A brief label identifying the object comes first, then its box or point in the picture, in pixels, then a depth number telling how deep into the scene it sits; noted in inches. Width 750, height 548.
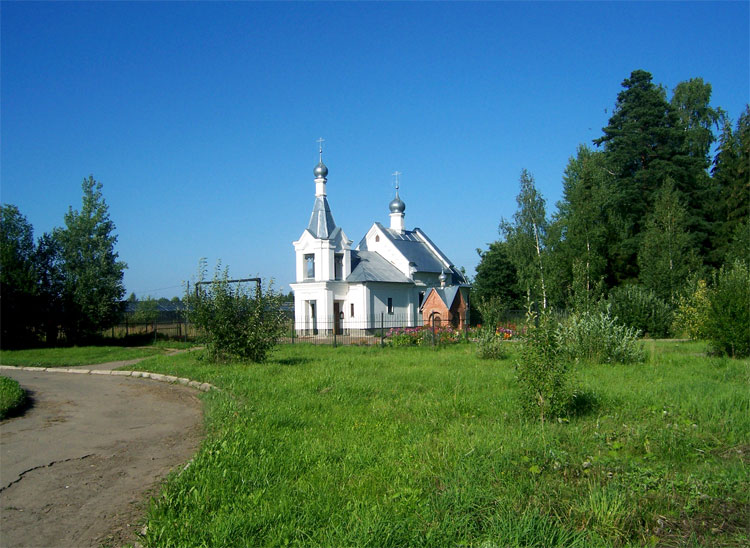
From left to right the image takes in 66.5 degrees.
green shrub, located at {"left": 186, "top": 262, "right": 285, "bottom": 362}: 618.8
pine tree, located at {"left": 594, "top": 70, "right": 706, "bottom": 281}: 1529.3
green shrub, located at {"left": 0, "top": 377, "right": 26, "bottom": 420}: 387.2
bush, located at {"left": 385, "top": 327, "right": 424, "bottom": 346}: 926.4
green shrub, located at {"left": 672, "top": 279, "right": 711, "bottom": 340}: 879.8
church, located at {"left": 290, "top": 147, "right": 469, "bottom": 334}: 1432.1
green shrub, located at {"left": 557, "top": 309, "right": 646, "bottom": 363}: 574.2
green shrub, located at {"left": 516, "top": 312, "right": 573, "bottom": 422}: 303.3
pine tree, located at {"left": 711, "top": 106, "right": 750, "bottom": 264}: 1462.8
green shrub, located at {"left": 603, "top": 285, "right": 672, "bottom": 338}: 1045.2
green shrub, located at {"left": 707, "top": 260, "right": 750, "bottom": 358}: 574.6
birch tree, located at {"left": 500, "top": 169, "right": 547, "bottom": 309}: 1434.5
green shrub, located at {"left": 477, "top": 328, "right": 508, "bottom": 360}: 685.3
